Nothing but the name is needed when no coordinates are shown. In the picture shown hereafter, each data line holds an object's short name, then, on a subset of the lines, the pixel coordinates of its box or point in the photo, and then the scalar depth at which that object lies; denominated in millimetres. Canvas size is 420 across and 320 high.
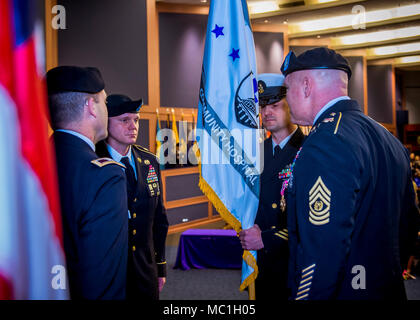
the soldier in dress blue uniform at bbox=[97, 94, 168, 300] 1738
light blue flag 1817
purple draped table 4168
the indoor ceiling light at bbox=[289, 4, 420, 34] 7309
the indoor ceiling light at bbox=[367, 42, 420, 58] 10203
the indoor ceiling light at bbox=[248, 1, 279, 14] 6810
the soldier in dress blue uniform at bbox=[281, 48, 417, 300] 957
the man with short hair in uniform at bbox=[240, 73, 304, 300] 1661
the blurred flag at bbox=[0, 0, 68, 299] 490
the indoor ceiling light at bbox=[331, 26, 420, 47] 8688
